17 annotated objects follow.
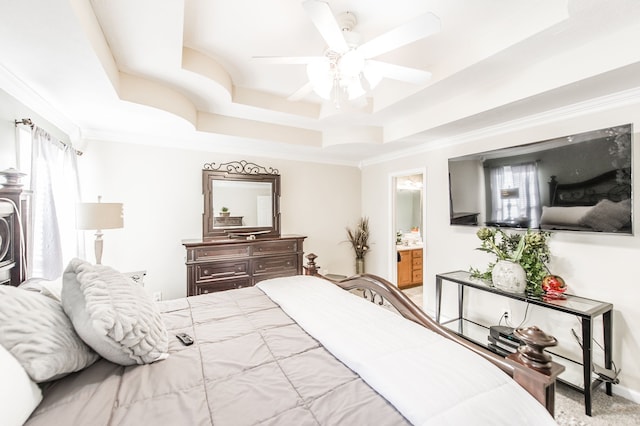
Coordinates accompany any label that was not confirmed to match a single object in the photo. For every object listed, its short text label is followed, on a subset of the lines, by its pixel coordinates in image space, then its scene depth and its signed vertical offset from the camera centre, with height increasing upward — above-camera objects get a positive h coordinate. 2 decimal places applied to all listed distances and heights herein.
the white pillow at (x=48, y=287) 1.27 -0.36
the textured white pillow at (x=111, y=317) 1.03 -0.41
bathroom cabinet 4.75 -1.03
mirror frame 3.54 +0.31
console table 1.87 -0.81
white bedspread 0.86 -0.61
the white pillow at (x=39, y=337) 0.87 -0.42
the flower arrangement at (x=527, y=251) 2.35 -0.39
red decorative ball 2.20 -0.64
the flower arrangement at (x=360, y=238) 4.55 -0.46
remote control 1.31 -0.61
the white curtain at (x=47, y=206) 1.96 +0.07
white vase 2.32 -0.59
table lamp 2.31 -0.01
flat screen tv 2.01 +0.21
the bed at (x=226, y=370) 0.85 -0.62
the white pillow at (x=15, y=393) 0.71 -0.50
